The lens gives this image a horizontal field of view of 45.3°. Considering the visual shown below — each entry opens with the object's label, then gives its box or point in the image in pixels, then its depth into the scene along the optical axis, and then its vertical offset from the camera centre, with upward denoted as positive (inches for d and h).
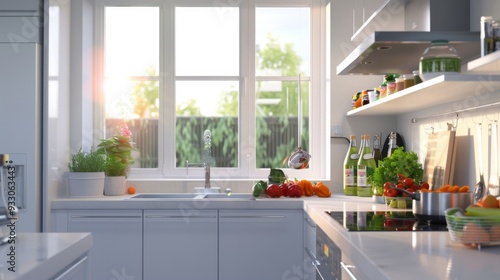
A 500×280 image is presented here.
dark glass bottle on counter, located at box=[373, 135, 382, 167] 153.4 -0.4
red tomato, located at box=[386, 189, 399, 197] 115.1 -8.7
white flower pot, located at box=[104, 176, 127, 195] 154.9 -9.9
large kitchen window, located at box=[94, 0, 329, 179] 171.8 +18.5
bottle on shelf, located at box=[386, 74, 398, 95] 114.5 +12.2
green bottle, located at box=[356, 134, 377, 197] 147.7 -6.1
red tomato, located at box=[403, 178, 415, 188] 113.0 -6.5
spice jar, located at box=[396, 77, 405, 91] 109.2 +11.8
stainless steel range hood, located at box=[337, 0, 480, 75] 89.8 +16.7
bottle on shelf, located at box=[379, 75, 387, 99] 124.1 +12.2
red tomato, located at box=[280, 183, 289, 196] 145.4 -9.9
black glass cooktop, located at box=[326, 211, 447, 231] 85.4 -11.5
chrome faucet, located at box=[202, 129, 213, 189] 160.2 -2.1
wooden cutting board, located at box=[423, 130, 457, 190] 111.7 -2.2
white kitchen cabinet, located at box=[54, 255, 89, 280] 66.1 -14.7
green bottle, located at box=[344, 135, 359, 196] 152.3 -5.5
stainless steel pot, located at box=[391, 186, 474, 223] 85.5 -8.1
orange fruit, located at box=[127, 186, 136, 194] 158.9 -11.4
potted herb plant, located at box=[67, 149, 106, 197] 147.5 -6.8
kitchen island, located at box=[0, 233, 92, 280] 54.6 -11.2
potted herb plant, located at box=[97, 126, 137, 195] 155.1 -3.6
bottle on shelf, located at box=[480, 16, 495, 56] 77.1 +14.4
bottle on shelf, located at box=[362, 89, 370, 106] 148.1 +12.2
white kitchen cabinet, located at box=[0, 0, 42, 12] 138.6 +32.9
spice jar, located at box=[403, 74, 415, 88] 106.9 +11.9
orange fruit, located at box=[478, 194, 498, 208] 72.3 -6.6
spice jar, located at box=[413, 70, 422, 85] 103.7 +12.2
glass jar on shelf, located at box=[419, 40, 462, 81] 85.8 +12.6
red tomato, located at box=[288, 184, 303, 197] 144.3 -10.5
